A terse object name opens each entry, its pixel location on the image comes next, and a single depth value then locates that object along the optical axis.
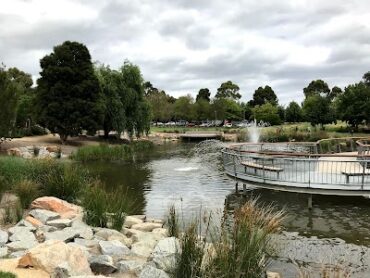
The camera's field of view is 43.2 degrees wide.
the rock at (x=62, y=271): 6.09
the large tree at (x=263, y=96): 115.24
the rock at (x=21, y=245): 7.72
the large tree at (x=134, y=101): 40.50
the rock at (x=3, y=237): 8.00
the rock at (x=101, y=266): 6.95
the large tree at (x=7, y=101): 24.55
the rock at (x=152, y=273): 6.29
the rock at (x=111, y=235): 8.93
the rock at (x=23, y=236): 8.23
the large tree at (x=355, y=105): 53.38
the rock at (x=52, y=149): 31.86
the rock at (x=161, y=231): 9.52
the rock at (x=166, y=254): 6.23
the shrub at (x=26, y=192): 11.62
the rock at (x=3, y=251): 7.31
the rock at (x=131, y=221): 10.82
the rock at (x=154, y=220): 11.61
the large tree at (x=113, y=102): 39.28
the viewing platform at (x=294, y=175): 12.90
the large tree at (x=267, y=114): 84.06
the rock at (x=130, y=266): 7.00
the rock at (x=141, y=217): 11.98
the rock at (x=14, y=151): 27.12
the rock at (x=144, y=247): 8.14
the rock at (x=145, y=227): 10.52
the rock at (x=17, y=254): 7.31
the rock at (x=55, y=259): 6.38
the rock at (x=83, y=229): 8.76
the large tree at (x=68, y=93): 35.78
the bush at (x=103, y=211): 9.96
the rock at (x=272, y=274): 7.20
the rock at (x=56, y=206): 11.04
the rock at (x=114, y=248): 7.87
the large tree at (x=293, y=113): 88.81
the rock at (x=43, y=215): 10.09
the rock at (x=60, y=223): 9.67
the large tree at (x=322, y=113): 61.44
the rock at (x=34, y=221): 9.61
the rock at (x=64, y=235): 8.48
